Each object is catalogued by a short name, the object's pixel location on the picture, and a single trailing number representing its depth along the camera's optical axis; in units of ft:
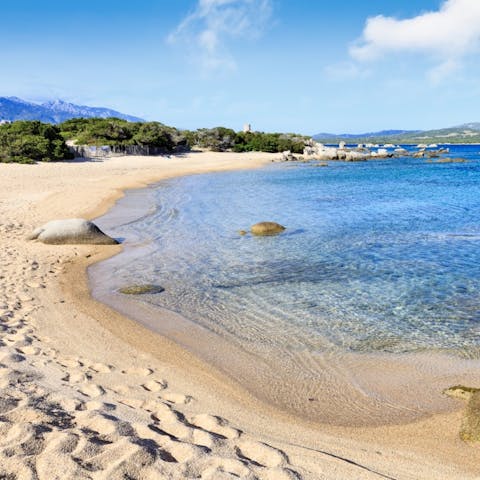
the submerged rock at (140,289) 34.21
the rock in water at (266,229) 54.95
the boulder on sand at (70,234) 48.91
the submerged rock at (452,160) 217.36
